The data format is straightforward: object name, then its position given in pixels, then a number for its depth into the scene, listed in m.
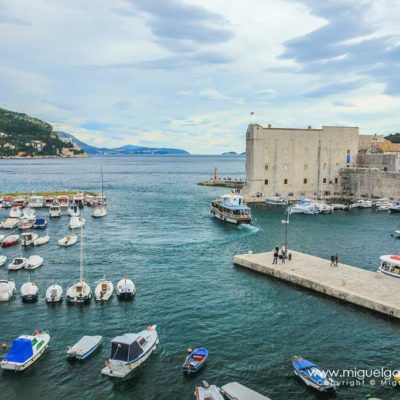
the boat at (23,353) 22.88
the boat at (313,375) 20.70
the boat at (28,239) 50.41
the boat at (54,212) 70.94
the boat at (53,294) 31.64
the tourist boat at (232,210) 63.28
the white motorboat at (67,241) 50.00
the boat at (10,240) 50.29
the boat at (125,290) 32.56
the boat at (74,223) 60.50
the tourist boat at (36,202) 83.04
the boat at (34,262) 40.47
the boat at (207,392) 19.80
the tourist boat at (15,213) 68.62
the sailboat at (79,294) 31.59
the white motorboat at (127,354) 22.47
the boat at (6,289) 32.22
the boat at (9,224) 60.72
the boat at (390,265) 34.66
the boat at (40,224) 61.16
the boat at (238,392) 19.72
